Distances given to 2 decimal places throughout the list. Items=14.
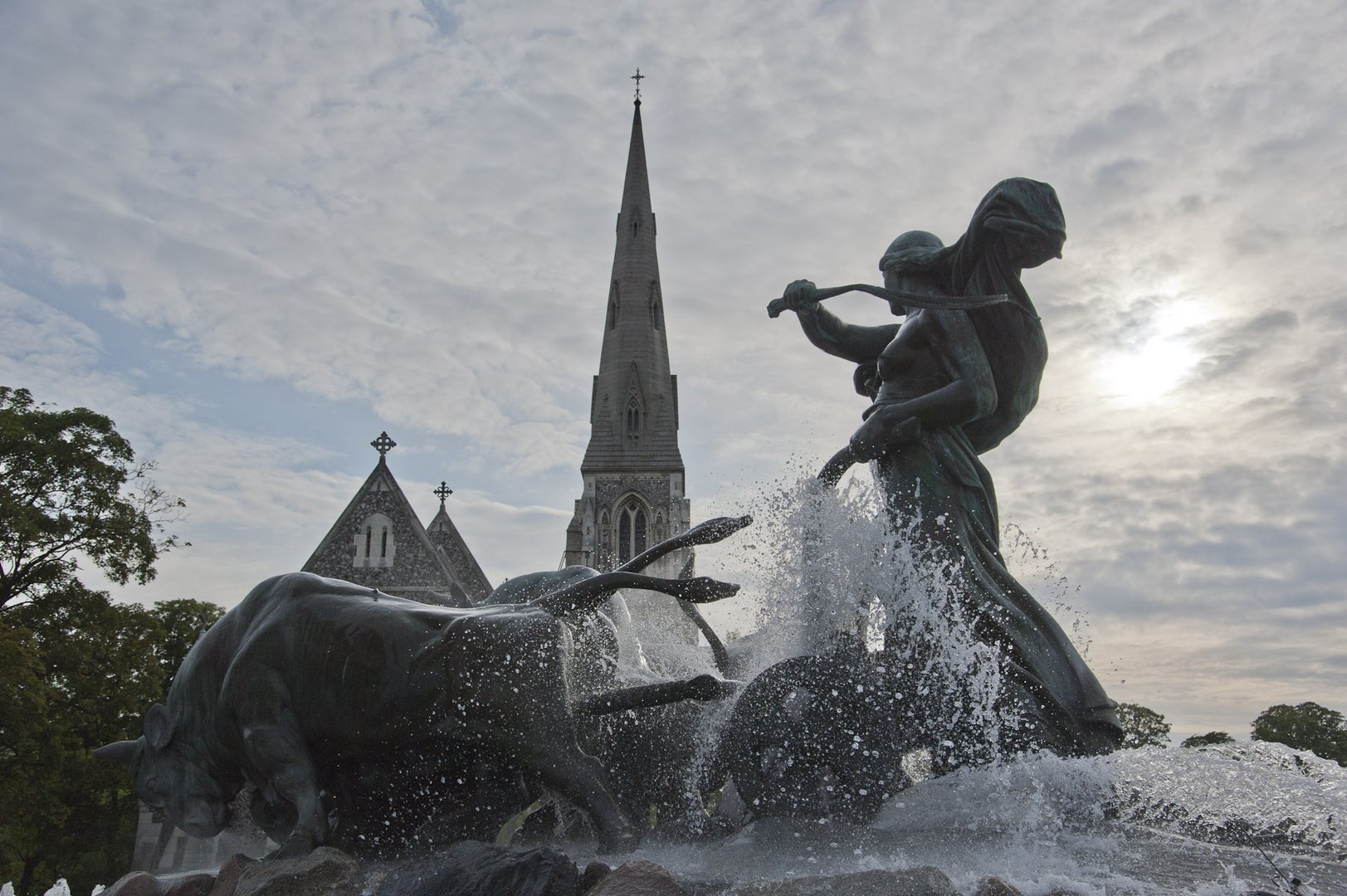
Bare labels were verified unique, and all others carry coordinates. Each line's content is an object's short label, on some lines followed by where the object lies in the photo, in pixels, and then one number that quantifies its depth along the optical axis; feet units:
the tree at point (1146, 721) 73.20
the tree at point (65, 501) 67.31
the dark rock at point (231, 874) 14.19
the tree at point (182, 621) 89.04
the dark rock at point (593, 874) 11.78
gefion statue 14.61
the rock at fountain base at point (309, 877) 12.80
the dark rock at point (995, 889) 10.78
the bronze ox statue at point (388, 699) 14.74
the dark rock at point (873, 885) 10.71
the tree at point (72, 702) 62.03
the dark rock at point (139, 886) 15.42
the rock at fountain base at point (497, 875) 11.40
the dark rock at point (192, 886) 15.24
